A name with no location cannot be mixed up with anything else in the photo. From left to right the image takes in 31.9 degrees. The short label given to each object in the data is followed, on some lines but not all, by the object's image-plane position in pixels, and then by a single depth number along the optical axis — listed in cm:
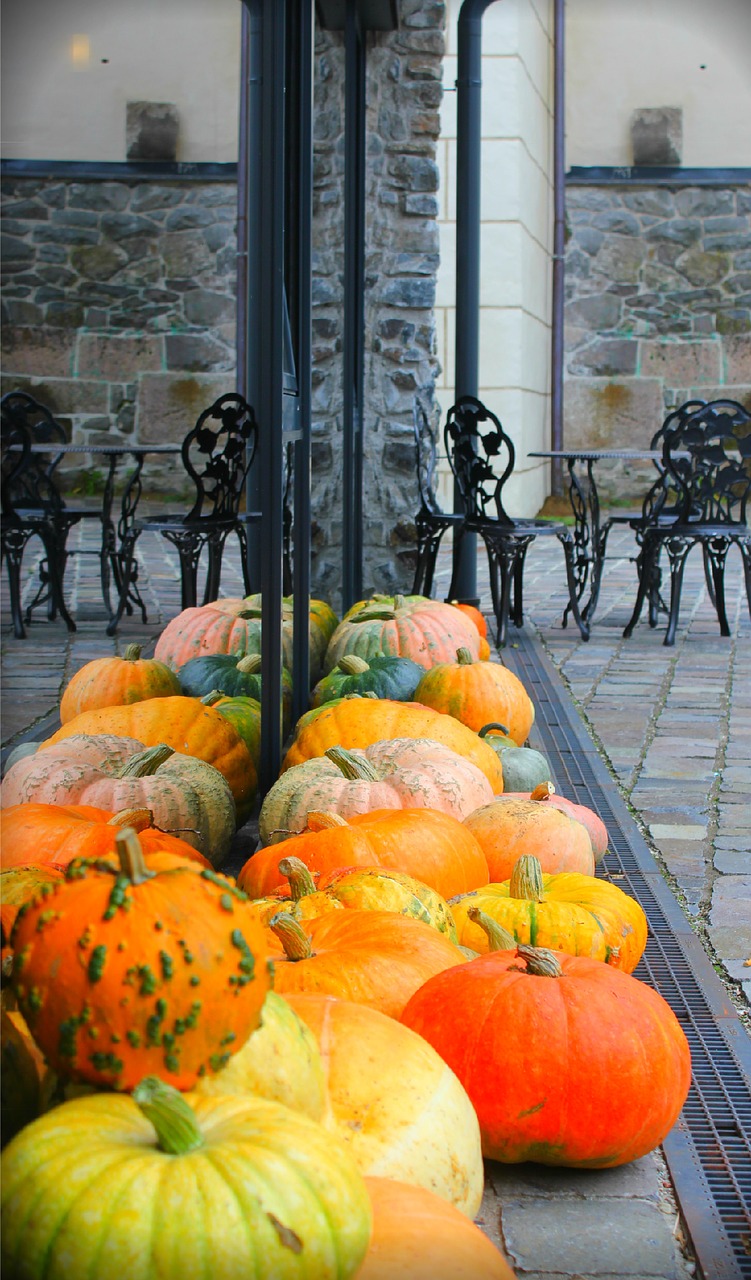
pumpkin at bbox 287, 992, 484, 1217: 153
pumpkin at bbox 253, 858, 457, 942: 222
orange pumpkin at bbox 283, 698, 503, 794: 353
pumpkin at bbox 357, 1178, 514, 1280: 124
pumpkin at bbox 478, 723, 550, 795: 372
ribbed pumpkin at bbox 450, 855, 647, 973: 241
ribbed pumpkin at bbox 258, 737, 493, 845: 294
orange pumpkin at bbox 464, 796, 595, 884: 290
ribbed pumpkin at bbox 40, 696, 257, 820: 325
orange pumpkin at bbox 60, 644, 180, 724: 264
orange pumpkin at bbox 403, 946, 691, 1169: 193
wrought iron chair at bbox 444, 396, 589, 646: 682
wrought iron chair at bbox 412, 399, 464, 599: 699
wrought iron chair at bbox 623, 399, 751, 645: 700
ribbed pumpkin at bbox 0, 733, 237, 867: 278
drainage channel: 185
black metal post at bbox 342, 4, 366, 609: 651
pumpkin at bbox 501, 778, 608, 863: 313
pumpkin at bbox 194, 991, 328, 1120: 133
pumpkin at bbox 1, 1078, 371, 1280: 110
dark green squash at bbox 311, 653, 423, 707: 423
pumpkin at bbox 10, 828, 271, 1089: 127
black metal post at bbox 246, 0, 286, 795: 320
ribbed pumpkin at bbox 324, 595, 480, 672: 471
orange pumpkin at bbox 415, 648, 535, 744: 418
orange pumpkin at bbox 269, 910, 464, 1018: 197
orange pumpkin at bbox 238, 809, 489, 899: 256
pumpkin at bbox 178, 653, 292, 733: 378
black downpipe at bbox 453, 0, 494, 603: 734
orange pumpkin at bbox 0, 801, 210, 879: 237
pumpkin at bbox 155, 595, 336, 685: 339
